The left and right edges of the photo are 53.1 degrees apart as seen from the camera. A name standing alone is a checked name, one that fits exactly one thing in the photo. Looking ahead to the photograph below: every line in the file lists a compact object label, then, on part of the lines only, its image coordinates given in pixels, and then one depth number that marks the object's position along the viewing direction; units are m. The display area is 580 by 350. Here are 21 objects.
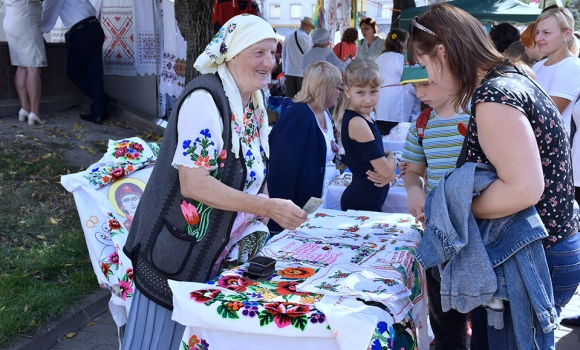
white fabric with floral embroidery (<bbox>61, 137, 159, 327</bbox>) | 3.01
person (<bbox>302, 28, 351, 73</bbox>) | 10.14
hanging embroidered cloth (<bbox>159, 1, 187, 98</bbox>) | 8.55
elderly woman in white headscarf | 2.08
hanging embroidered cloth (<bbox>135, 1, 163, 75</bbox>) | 8.73
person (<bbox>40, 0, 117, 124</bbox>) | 7.64
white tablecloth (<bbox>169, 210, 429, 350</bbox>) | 1.75
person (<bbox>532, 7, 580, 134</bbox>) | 3.94
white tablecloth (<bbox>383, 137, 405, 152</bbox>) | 5.12
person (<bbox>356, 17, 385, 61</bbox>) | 11.08
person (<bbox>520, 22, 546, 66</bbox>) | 5.13
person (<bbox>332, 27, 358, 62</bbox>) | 11.76
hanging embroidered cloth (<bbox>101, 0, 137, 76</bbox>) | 8.78
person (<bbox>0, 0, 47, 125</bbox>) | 7.14
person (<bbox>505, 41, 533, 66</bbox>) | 5.32
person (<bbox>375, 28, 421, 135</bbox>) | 7.42
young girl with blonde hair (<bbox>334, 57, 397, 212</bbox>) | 3.44
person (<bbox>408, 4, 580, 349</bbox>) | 1.73
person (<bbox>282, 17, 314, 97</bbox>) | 11.23
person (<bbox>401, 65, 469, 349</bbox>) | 2.62
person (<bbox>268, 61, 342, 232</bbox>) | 3.84
